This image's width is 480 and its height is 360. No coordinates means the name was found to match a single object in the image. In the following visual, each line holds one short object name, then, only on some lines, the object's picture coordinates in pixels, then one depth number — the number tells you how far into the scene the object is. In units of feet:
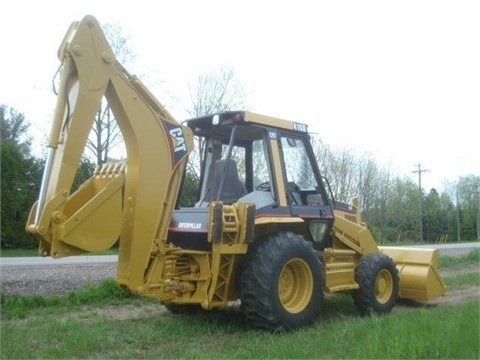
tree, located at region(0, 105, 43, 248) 74.33
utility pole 158.51
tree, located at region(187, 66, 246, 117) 103.86
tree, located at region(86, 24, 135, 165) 87.86
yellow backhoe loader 17.48
